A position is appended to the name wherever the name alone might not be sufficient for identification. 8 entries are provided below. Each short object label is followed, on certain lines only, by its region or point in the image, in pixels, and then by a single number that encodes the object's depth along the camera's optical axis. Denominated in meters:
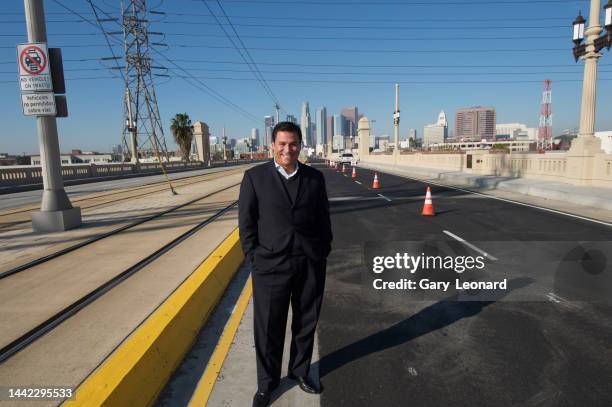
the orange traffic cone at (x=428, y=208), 10.52
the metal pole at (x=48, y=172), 7.71
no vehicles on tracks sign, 7.62
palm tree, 66.12
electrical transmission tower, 47.38
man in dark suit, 2.68
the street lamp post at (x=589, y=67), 14.38
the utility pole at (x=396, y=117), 43.97
